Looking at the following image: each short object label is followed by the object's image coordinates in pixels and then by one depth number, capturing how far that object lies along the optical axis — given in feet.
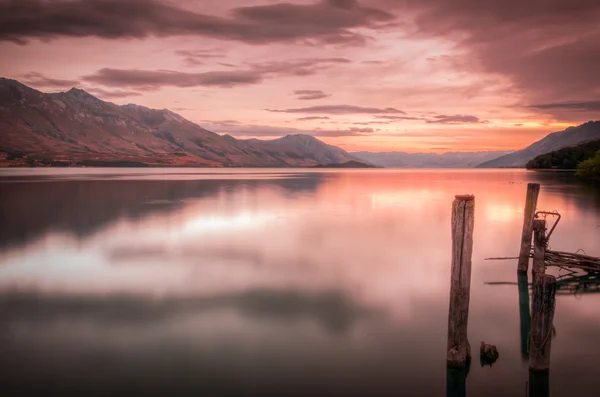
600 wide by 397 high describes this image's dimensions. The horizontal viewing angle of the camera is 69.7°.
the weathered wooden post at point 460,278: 31.37
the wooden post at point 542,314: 29.53
